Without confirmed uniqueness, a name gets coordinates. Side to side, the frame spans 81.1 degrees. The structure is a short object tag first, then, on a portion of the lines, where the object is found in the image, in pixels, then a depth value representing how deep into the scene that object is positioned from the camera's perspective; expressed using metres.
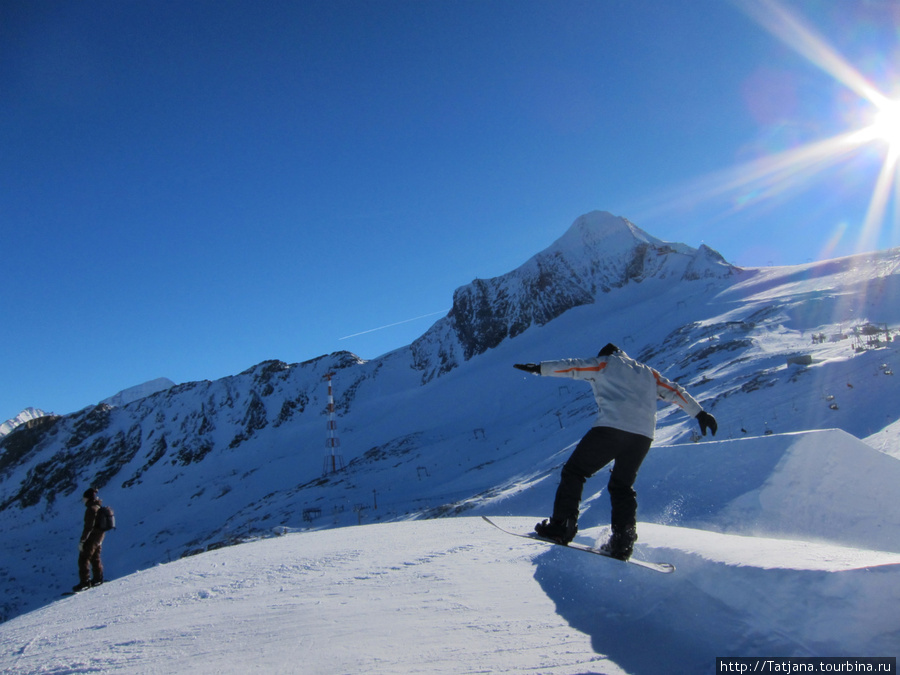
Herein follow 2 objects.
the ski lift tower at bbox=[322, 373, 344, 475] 48.72
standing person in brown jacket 8.46
